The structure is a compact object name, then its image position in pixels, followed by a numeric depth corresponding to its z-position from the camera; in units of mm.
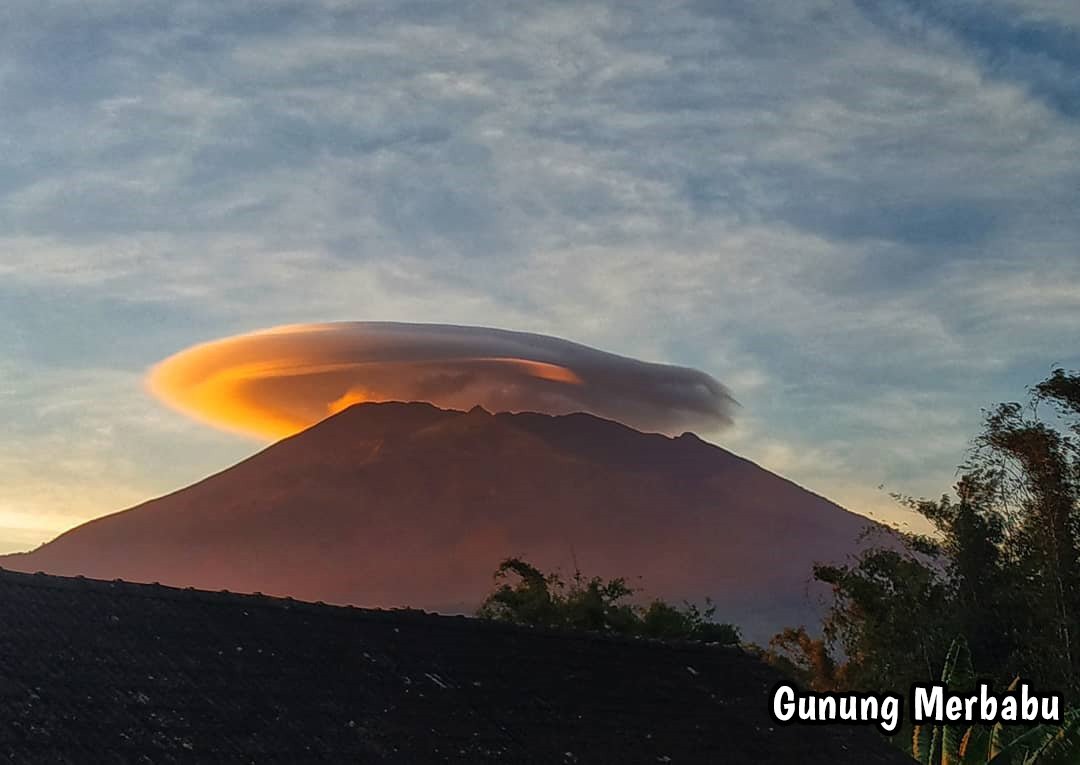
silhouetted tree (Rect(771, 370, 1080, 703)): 36594
